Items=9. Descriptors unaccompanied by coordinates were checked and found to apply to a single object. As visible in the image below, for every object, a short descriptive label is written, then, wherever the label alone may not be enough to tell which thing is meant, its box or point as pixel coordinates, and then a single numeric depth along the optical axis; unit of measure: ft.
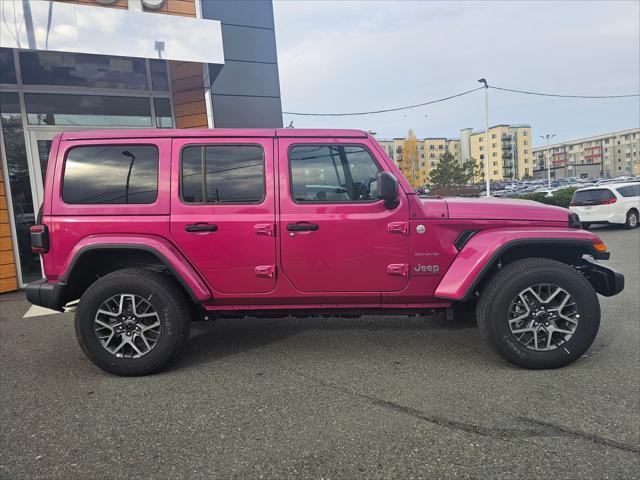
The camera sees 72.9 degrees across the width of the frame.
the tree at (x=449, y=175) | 129.18
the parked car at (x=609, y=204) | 42.98
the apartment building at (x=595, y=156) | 334.85
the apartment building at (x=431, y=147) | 248.97
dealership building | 19.60
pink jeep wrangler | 11.19
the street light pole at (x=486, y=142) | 84.64
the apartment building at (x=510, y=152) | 351.46
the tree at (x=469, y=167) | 135.33
